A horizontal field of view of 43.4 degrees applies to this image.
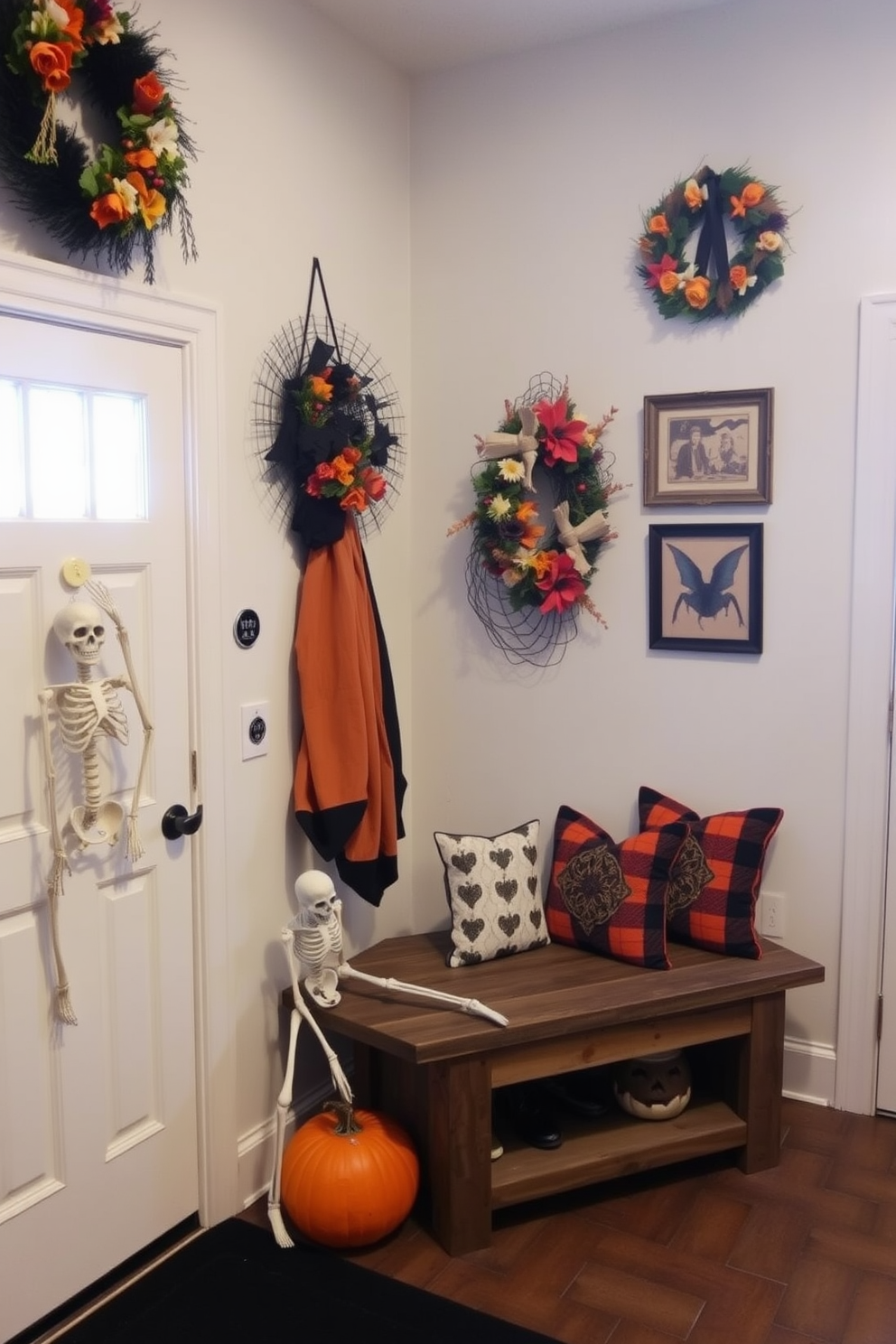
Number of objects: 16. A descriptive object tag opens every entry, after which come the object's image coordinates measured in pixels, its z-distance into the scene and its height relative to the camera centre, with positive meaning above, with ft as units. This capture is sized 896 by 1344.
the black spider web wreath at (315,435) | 8.41 +1.11
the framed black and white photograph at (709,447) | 9.29 +1.13
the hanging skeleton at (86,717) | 6.73 -0.83
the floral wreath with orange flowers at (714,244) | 8.98 +2.75
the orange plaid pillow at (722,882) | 9.12 -2.45
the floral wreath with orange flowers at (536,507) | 9.58 +0.68
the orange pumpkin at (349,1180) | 7.64 -4.11
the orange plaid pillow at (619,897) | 8.97 -2.55
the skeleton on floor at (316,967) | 7.97 -2.88
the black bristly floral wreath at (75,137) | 5.91 +2.52
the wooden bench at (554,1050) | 7.84 -3.43
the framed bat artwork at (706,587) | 9.43 -0.04
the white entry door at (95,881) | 6.67 -1.93
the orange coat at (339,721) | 8.77 -1.09
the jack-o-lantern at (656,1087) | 8.89 -3.98
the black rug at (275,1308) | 7.01 -4.67
